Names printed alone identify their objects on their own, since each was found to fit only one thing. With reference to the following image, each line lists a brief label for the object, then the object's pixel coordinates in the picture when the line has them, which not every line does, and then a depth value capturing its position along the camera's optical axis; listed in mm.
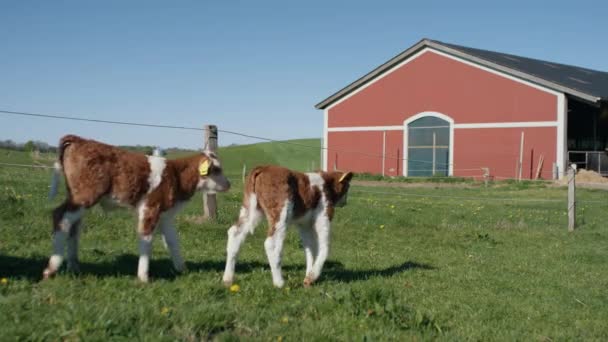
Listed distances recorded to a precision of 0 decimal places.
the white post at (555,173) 31919
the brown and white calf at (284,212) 7117
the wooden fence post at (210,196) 11562
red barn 33406
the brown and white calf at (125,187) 6656
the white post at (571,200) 14898
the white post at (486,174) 31247
